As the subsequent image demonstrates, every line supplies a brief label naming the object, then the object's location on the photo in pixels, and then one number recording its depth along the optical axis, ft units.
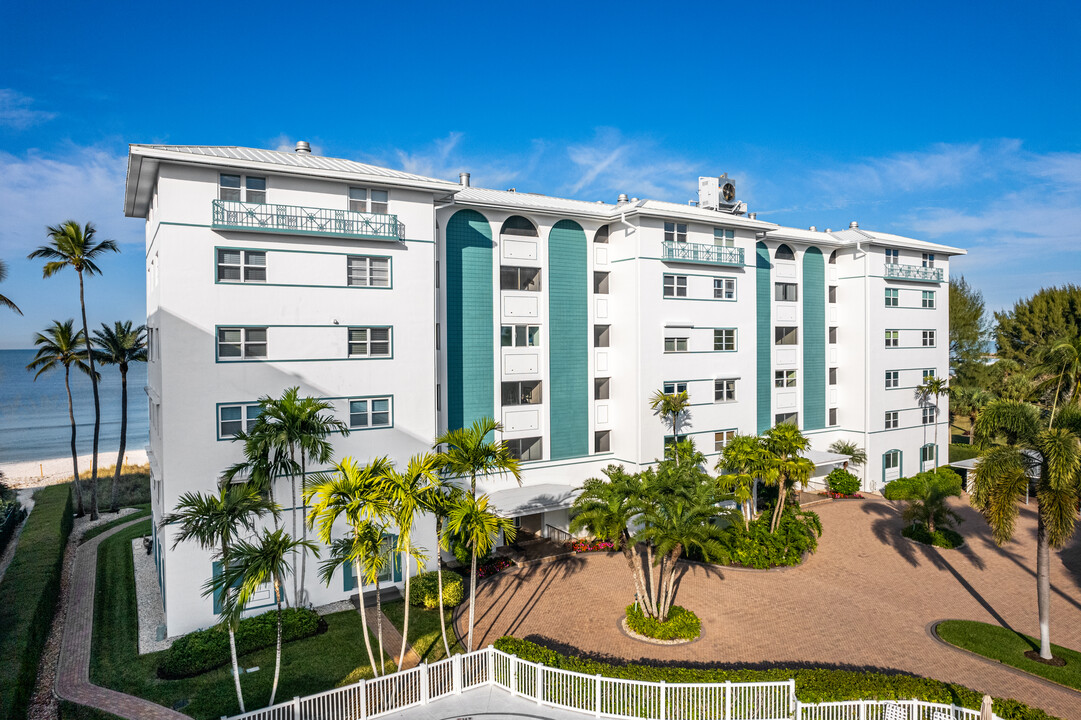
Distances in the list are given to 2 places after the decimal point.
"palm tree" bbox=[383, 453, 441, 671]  47.19
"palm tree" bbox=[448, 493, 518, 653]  49.57
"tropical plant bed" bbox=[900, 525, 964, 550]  92.12
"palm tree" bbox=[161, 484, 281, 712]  46.57
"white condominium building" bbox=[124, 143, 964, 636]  64.59
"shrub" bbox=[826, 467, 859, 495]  118.83
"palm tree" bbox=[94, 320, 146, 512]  112.98
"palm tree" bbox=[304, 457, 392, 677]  45.75
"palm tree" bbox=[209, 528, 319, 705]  42.57
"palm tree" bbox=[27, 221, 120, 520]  103.45
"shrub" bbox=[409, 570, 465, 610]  69.36
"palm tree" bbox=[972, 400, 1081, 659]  53.01
